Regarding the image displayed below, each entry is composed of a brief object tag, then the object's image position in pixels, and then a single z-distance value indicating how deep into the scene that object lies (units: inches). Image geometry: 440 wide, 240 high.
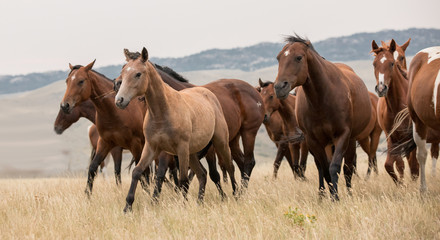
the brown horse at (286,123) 922.1
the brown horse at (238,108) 716.0
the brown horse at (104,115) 665.6
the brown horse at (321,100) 526.6
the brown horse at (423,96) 480.1
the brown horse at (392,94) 637.3
